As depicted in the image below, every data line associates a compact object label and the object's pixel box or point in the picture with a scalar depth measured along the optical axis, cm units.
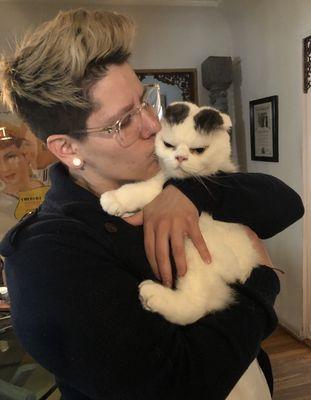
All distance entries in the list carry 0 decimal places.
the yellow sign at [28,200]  314
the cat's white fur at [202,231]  76
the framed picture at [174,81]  320
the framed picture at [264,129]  272
